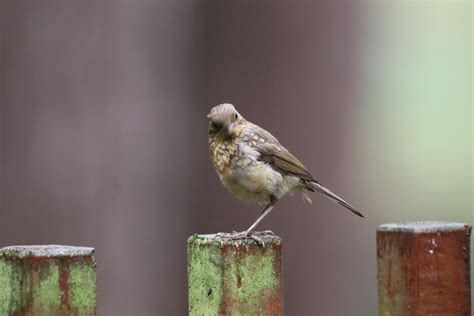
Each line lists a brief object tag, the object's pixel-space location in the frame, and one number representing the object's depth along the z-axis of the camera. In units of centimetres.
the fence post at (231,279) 502
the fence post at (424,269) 508
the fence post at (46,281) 464
